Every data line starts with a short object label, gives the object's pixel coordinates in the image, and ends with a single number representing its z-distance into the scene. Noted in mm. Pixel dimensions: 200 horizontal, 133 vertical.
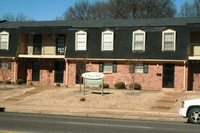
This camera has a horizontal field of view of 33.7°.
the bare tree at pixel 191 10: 52300
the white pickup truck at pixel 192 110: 14361
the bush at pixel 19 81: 31334
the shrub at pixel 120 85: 27736
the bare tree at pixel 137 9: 51387
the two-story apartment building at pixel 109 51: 27544
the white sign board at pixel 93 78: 23434
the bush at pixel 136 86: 27395
